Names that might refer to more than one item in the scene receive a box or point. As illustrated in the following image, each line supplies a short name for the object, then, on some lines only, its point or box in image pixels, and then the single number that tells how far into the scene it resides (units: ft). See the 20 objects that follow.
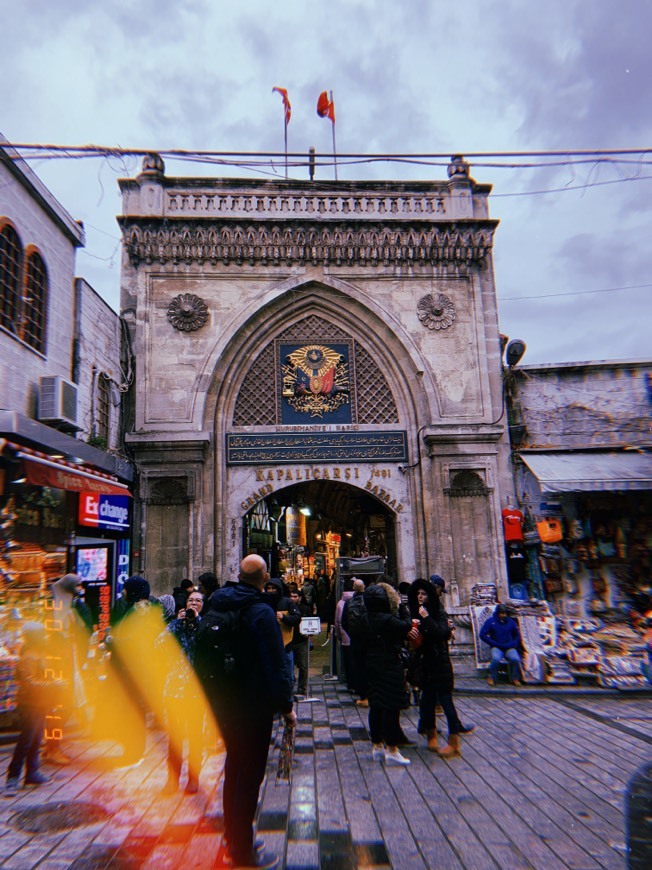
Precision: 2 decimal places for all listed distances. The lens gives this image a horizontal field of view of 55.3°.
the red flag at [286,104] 47.93
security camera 43.29
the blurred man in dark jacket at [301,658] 28.86
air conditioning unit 29.63
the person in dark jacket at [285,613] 23.36
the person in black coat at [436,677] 19.62
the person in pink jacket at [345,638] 29.58
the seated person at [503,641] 30.89
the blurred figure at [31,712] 17.12
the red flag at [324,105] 47.37
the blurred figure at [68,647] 19.57
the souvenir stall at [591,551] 38.09
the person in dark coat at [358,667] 27.27
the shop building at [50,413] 25.57
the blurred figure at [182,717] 16.67
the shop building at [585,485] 38.40
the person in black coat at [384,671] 18.81
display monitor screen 32.86
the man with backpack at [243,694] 11.91
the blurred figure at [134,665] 17.87
